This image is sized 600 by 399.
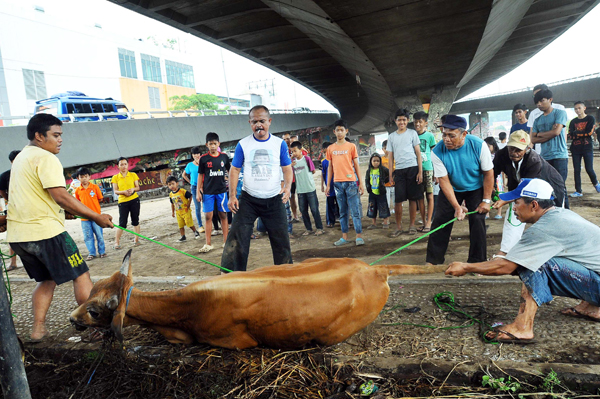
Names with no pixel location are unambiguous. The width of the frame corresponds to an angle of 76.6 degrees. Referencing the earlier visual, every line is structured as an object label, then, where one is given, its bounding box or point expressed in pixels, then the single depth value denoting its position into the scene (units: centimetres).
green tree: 5356
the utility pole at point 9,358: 215
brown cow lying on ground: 269
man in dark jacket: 412
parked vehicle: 1891
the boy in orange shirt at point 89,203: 732
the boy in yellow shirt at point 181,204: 830
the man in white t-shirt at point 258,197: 447
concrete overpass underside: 1112
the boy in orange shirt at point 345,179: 663
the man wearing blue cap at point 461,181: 433
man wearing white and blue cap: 278
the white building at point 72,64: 3250
